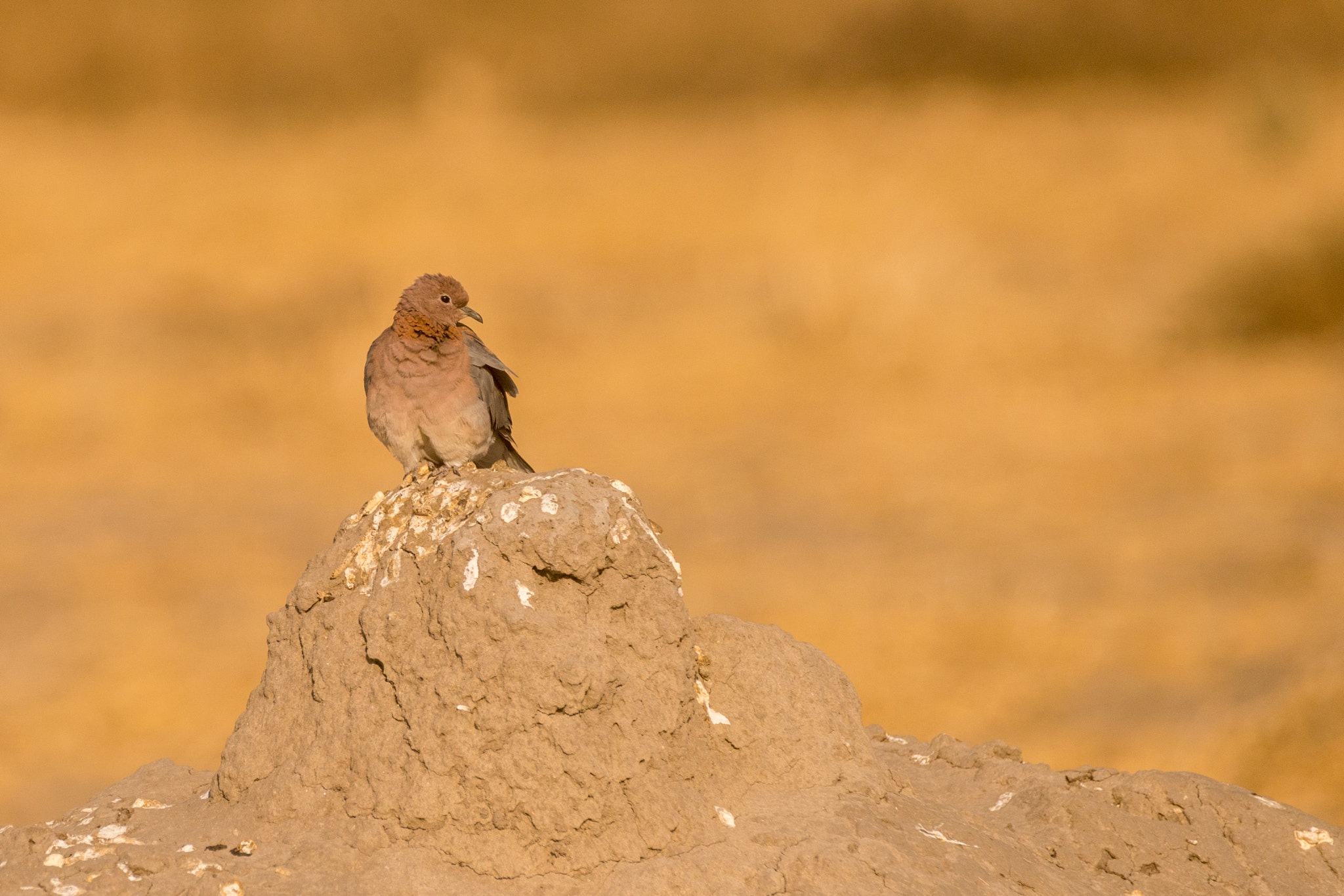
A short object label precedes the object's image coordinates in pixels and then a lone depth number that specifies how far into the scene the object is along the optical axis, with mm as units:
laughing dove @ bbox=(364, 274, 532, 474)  13492
